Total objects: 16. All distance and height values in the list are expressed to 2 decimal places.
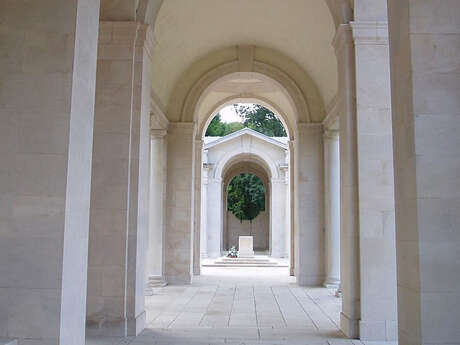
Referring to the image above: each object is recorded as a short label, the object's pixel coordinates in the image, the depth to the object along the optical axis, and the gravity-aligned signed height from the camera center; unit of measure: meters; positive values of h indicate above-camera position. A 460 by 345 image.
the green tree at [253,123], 62.06 +14.21
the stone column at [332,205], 16.33 +0.74
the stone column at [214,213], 31.78 +0.81
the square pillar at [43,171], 4.94 +0.59
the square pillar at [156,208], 16.77 +0.58
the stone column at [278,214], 31.99 +0.77
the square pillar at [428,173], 4.93 +0.61
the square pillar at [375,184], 8.37 +0.80
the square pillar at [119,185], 8.60 +0.75
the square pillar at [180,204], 17.30 +0.78
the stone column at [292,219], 19.95 +0.27
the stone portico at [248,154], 31.66 +3.48
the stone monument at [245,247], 29.53 -1.48
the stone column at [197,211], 20.09 +0.58
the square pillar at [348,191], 8.57 +0.67
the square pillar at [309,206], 17.03 +0.73
